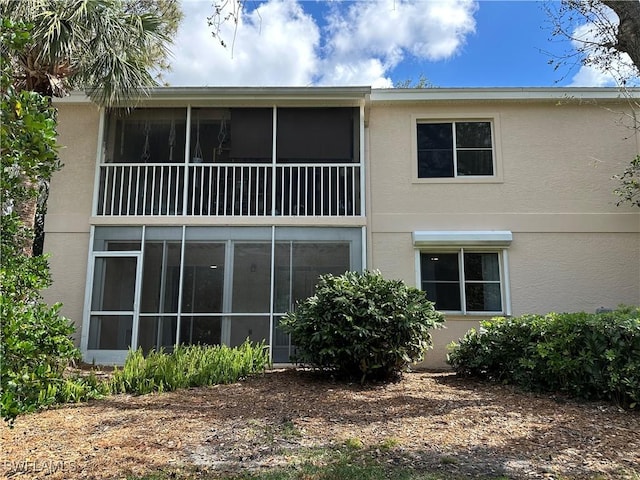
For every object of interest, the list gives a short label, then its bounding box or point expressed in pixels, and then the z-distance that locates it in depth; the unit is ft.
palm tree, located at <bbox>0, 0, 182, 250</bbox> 27.35
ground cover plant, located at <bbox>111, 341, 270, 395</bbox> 21.86
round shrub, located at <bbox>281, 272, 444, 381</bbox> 23.18
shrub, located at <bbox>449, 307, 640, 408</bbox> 19.08
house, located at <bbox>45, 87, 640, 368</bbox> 32.07
